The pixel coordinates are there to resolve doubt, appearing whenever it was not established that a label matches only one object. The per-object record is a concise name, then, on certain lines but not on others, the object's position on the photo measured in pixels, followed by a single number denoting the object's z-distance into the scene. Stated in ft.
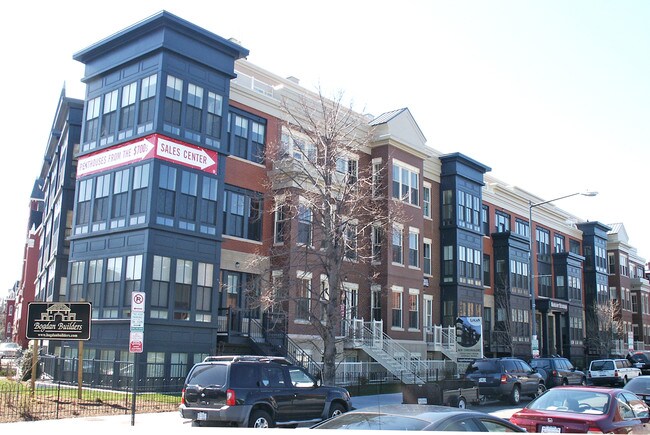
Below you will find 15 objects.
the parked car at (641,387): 63.45
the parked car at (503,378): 84.48
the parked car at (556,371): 103.35
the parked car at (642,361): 147.46
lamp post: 107.66
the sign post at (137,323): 53.01
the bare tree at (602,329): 193.67
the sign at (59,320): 71.97
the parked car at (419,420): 24.39
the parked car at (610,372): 111.24
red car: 38.17
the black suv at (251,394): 50.06
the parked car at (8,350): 113.58
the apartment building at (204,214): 86.58
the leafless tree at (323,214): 76.89
